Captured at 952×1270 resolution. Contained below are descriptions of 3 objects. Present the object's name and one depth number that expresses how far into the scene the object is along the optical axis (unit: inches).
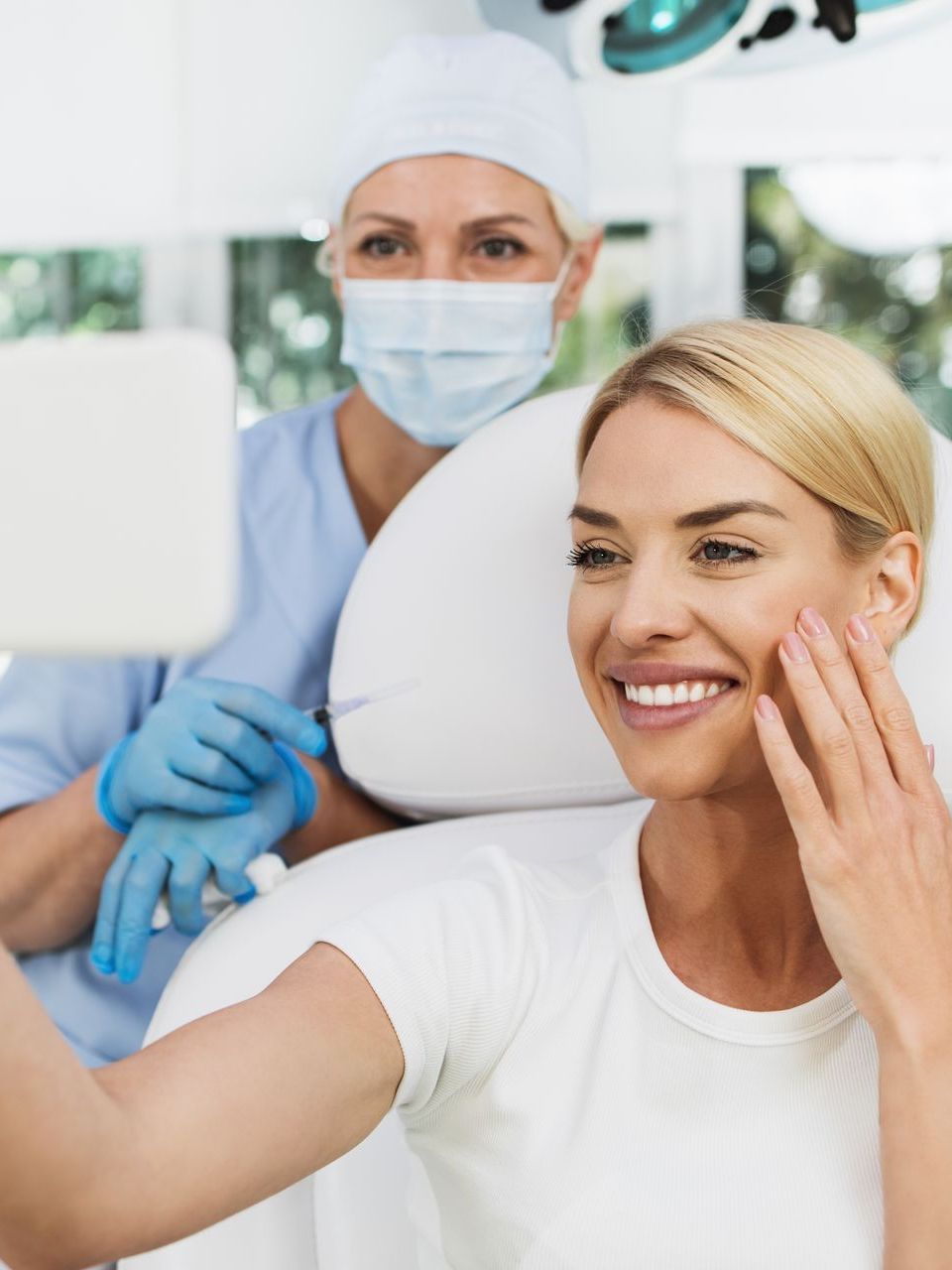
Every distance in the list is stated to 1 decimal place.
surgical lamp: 91.4
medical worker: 55.1
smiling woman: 40.3
